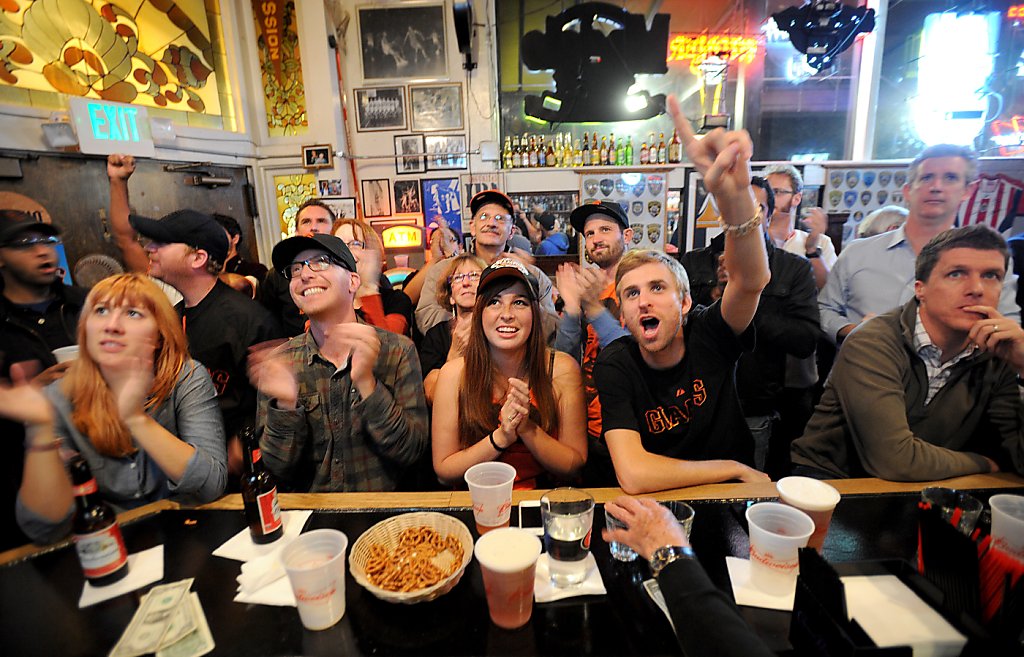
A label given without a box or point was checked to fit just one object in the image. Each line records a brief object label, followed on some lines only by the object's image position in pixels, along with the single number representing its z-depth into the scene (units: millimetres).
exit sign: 3947
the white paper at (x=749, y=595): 1086
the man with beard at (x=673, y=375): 1738
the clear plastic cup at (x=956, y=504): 1105
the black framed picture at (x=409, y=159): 6004
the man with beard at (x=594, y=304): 2098
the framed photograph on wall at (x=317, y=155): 5727
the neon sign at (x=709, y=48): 5512
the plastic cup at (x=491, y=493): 1336
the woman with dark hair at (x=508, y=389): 1894
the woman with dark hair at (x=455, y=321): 2619
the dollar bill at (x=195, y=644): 1009
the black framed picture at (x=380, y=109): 5926
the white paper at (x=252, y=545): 1336
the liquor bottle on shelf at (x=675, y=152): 5991
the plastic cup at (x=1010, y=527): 1056
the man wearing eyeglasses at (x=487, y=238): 3237
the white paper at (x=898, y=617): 833
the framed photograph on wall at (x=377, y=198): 6141
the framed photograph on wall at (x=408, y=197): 6109
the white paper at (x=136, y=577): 1192
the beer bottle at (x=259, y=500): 1386
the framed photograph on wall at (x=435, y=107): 5887
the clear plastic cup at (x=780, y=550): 1095
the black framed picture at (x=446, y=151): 5992
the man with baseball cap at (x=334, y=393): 1761
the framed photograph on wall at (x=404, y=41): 5723
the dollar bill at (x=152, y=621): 1020
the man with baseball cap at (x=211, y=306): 2316
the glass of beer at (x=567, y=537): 1181
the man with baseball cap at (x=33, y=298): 2082
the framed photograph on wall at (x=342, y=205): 5504
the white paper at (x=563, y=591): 1133
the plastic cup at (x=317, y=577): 1022
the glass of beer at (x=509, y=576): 1004
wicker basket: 1072
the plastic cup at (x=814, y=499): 1181
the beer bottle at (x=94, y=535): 1212
